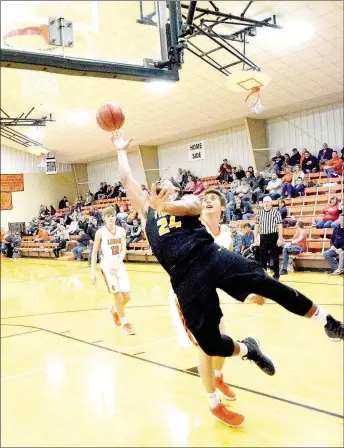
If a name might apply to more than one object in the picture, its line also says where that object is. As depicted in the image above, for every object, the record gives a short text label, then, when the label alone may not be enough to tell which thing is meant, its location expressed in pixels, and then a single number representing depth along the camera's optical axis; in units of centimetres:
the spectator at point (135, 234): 1468
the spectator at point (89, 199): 2108
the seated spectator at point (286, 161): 1405
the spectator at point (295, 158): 1380
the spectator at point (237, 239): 1091
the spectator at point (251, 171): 1409
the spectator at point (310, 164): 1323
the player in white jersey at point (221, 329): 315
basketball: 350
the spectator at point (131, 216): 1506
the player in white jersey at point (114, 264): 579
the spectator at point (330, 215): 1033
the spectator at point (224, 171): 1588
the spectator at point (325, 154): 1320
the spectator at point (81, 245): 1658
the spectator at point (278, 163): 1420
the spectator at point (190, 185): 1417
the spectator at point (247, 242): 1065
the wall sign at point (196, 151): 1818
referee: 856
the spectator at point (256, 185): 1320
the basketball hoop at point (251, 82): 984
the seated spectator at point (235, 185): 1416
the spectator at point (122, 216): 1475
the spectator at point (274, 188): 1275
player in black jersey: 275
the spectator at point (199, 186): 1423
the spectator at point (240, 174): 1488
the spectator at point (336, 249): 920
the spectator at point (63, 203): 2320
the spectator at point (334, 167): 1245
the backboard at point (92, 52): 346
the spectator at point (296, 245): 1000
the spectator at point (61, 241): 1870
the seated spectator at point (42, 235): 1975
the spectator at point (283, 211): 1145
